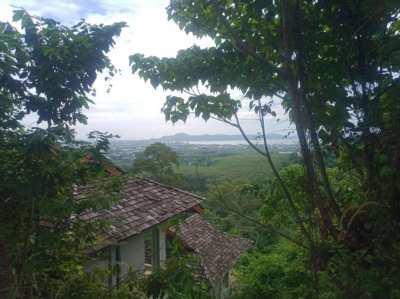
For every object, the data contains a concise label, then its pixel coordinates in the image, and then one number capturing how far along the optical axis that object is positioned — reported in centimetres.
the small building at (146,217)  694
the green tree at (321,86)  259
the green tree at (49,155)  285
